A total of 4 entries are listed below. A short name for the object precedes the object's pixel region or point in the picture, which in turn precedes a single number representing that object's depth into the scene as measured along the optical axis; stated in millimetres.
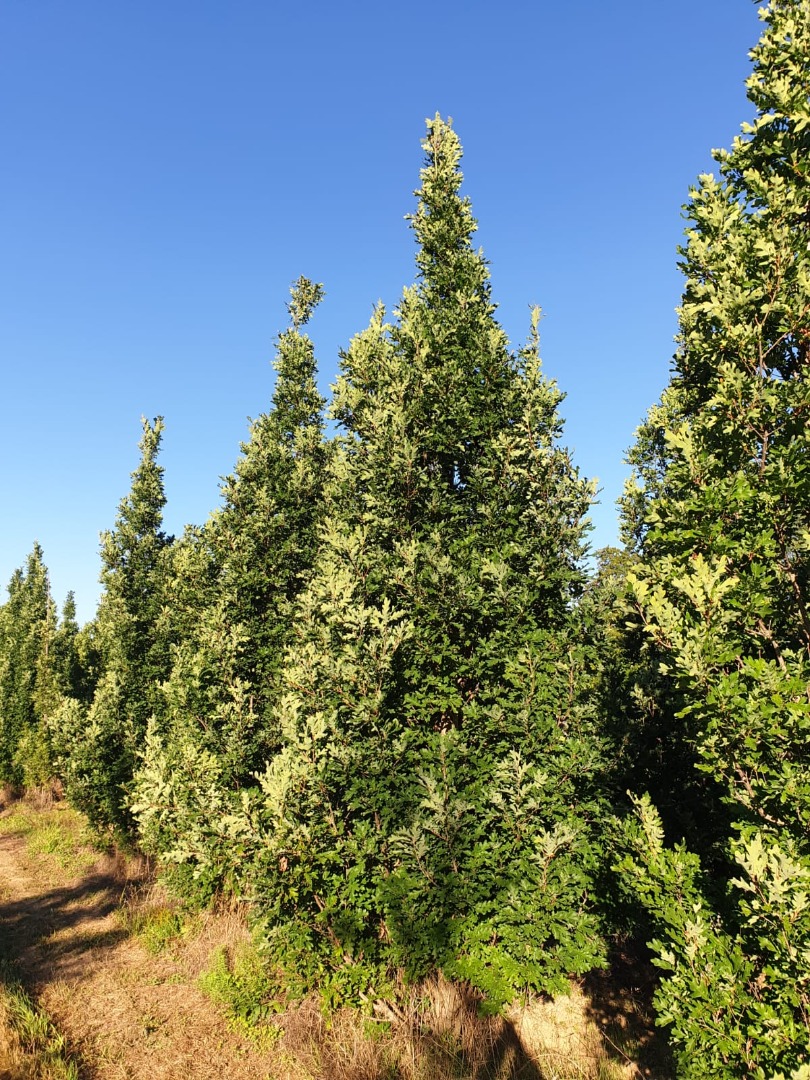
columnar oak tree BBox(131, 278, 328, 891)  10484
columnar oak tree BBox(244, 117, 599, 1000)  7508
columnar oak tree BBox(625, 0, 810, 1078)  4539
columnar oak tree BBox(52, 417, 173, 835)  17203
